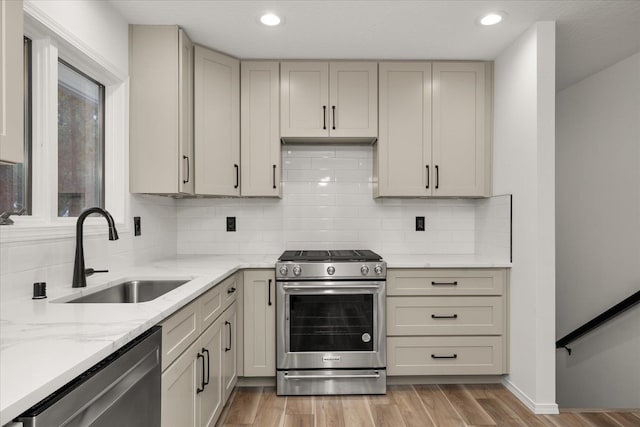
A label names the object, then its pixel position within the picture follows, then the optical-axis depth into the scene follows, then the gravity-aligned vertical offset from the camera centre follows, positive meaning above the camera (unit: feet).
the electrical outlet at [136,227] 8.44 -0.29
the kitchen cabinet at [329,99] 9.82 +2.91
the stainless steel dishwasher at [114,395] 2.70 -1.51
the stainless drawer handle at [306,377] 8.77 -3.69
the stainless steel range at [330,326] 8.77 -2.56
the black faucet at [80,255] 5.72 -0.62
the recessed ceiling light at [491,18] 7.72 +3.96
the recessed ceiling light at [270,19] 7.75 +3.96
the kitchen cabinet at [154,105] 8.31 +2.34
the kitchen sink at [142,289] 6.61 -1.31
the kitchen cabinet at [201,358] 4.91 -2.25
